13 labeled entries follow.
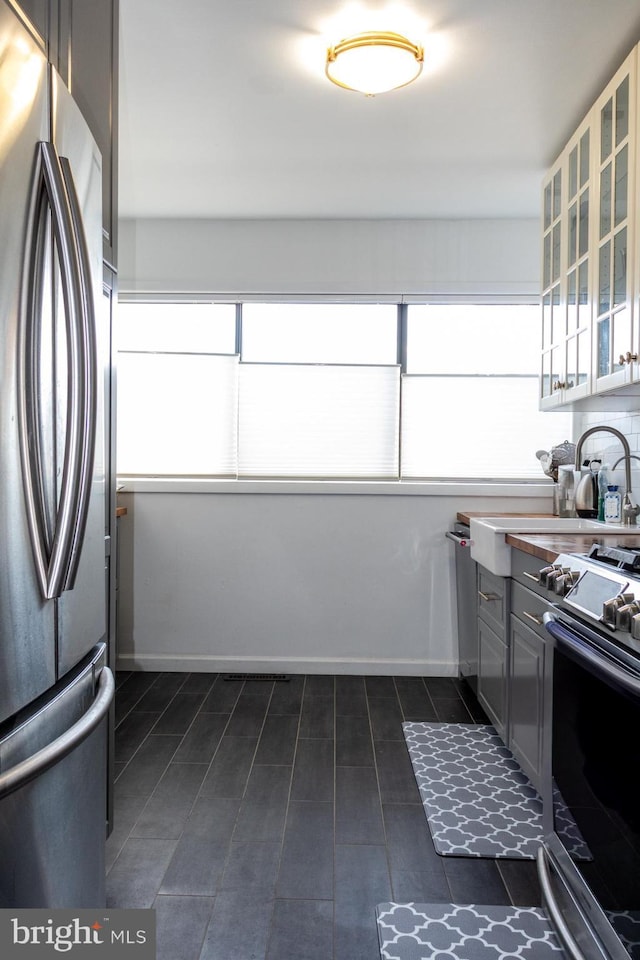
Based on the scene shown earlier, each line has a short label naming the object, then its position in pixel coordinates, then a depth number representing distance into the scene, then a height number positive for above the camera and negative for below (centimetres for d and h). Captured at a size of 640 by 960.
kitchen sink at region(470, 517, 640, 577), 257 -24
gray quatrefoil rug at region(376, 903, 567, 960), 158 -114
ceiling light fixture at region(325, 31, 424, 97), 218 +137
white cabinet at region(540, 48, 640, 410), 221 +81
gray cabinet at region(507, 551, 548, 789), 217 -71
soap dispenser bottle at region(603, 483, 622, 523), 292 -14
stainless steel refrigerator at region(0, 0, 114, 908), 104 -2
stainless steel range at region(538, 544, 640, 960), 129 -63
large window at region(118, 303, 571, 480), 388 +39
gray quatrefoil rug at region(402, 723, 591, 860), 203 -114
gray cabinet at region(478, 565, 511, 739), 260 -73
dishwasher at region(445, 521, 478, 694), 324 -67
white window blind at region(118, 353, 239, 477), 389 +33
